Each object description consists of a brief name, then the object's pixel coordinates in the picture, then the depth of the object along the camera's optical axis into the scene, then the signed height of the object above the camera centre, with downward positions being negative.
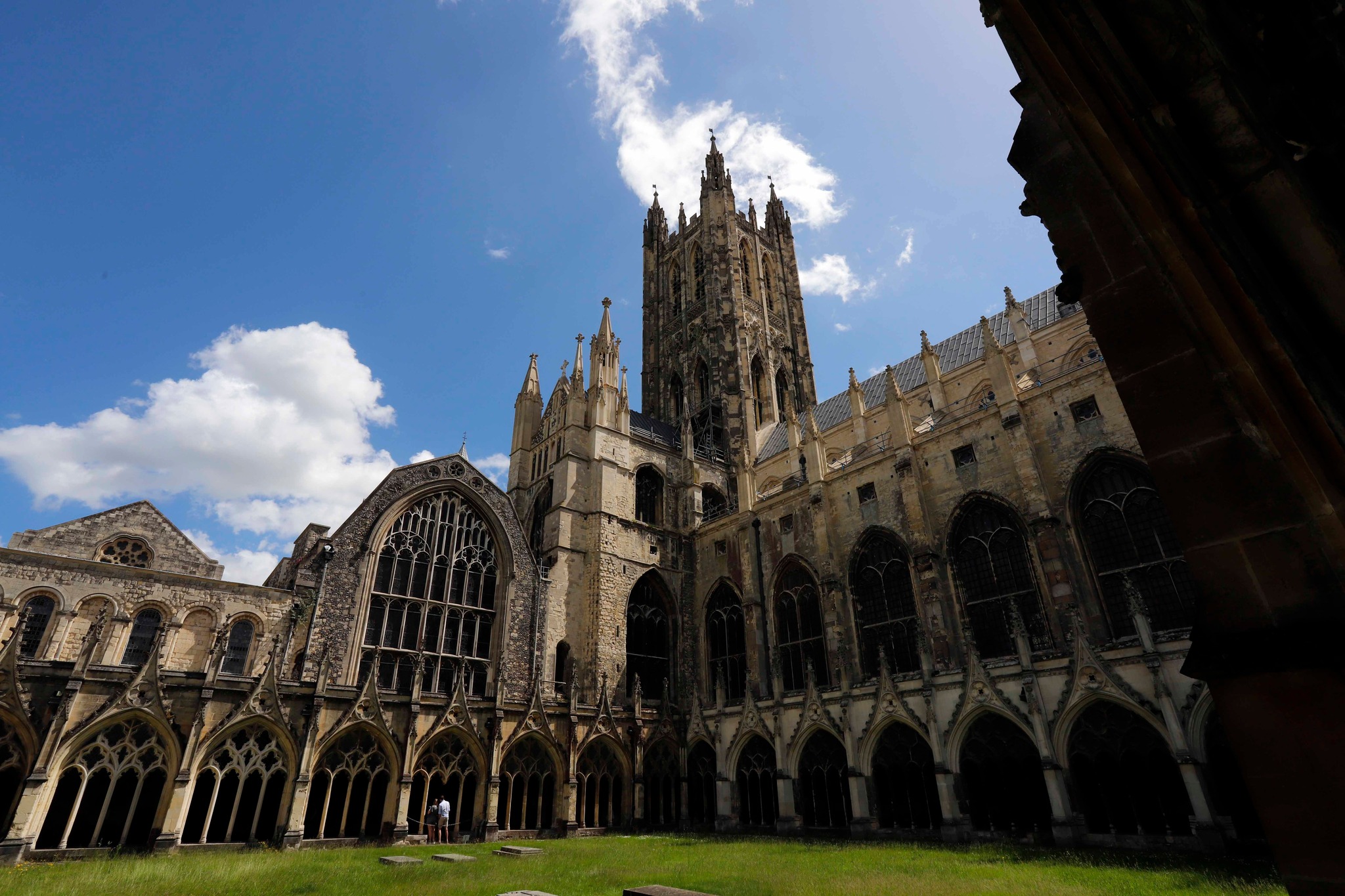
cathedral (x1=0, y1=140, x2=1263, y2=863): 16.66 +3.90
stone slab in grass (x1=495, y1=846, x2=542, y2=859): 15.90 -1.27
